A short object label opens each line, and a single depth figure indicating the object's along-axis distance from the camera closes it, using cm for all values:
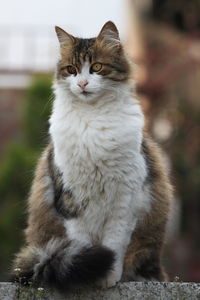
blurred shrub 1177
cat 598
